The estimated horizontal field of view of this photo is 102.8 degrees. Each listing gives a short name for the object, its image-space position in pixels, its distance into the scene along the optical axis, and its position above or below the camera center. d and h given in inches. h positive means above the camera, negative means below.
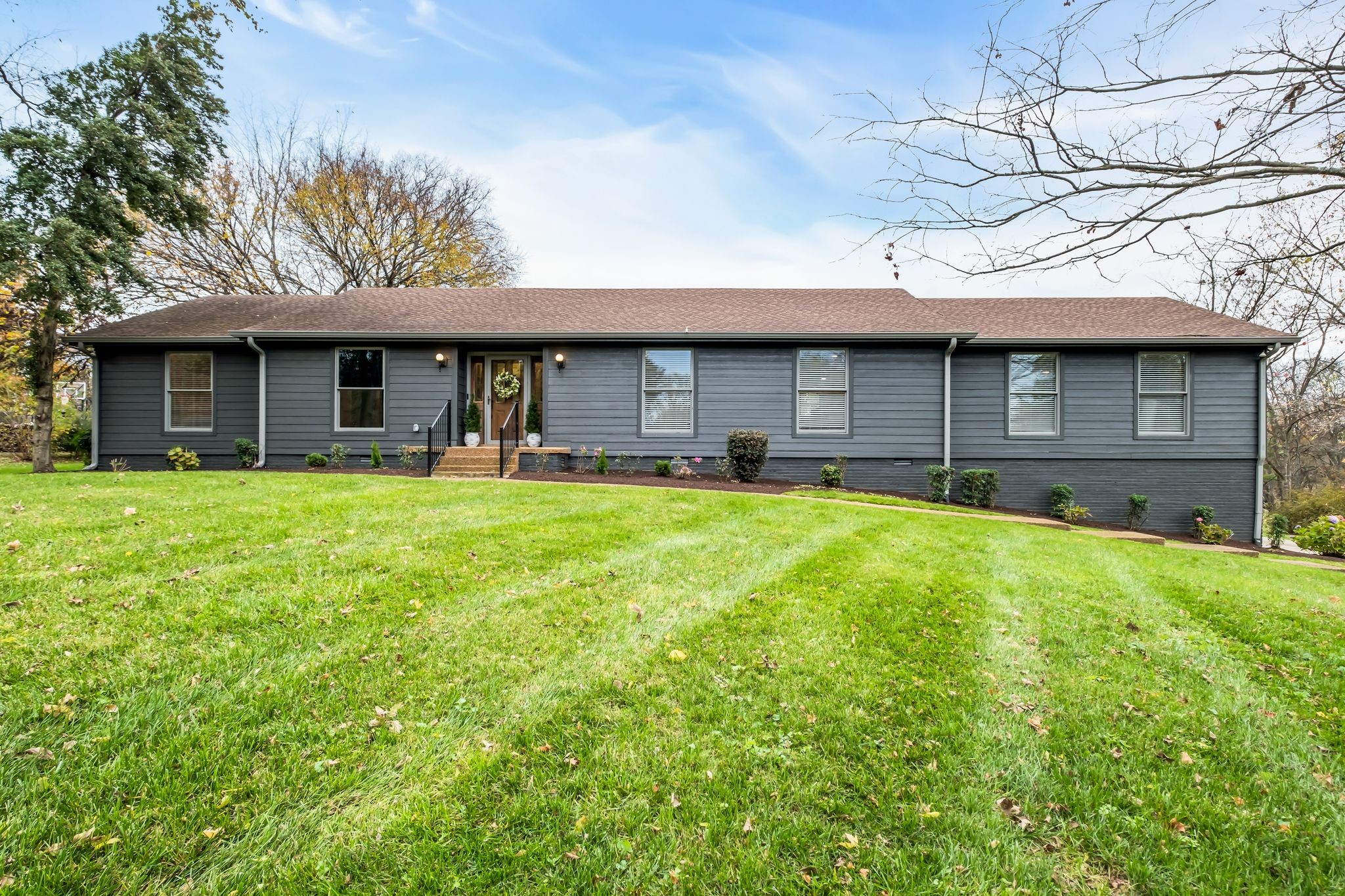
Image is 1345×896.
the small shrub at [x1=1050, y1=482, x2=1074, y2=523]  412.5 -42.7
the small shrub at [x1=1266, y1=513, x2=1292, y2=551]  430.6 -68.5
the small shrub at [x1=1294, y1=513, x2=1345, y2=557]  396.5 -70.5
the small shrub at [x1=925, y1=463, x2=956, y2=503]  401.1 -28.5
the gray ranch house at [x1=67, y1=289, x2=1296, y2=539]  427.2 +38.8
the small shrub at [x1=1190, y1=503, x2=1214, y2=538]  419.0 -57.0
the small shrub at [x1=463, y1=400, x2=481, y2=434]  445.7 +17.5
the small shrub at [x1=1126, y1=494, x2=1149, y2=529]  418.9 -54.1
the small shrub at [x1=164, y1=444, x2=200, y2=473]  432.1 -15.9
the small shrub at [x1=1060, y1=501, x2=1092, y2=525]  402.0 -53.5
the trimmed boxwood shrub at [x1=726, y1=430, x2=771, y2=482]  389.7 -8.7
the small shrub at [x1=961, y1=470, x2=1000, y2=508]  401.7 -33.4
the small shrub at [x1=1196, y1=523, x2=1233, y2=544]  397.7 -67.3
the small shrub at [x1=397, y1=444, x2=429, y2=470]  424.5 -11.7
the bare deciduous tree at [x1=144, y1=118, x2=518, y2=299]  725.9 +317.9
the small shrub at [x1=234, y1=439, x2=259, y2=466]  432.8 -10.3
